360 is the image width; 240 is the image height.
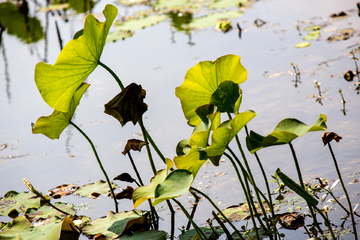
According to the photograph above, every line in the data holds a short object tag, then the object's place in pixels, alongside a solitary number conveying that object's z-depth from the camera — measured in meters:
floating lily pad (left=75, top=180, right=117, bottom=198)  9.97
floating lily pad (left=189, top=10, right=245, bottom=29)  17.85
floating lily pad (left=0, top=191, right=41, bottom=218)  9.89
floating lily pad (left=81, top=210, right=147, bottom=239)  9.51
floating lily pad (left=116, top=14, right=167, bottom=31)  19.31
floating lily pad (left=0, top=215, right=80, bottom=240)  9.45
